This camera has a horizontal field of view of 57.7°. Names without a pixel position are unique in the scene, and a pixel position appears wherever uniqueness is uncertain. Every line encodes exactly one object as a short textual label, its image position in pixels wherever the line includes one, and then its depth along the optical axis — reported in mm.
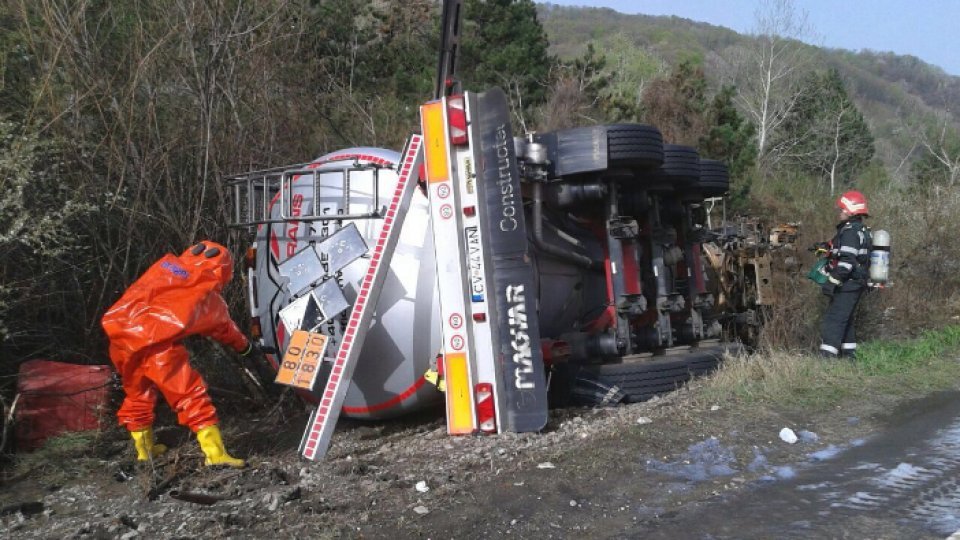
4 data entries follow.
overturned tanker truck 5457
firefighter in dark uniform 8078
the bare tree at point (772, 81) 32750
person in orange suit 5164
